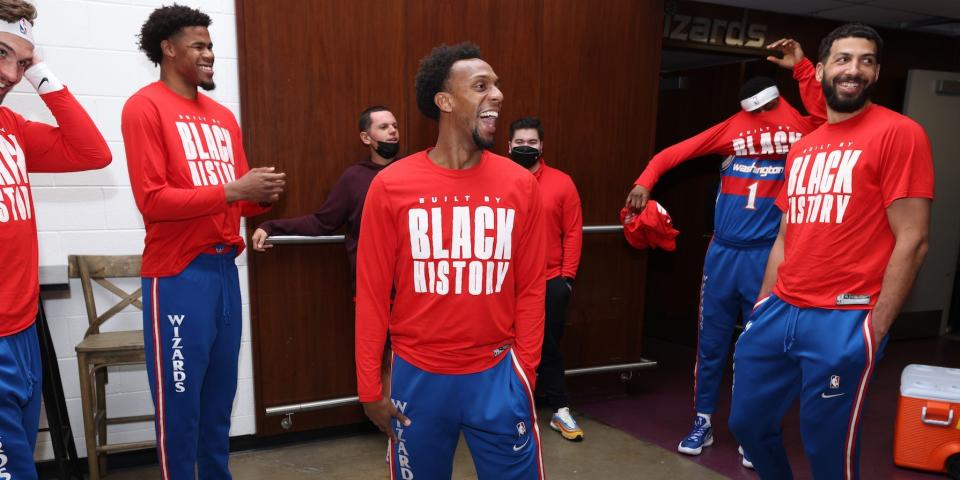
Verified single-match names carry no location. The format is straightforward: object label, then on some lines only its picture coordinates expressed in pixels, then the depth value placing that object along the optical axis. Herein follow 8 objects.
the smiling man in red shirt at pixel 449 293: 1.53
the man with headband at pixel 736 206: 2.93
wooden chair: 2.53
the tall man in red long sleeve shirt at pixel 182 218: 1.87
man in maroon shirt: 2.81
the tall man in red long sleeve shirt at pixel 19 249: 1.48
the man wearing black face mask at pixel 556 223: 3.12
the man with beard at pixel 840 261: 1.86
